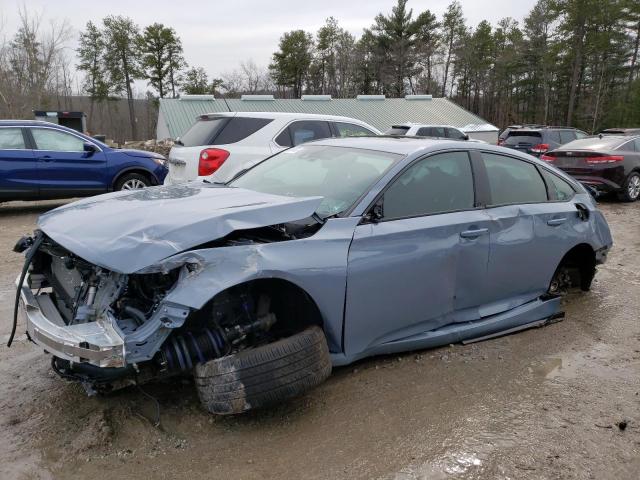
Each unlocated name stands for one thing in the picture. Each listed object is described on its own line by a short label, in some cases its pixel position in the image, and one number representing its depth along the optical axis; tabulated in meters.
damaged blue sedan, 2.63
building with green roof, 26.89
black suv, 15.90
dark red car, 11.25
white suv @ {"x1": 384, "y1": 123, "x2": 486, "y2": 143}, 15.83
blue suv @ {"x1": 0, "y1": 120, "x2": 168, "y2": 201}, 8.89
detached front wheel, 2.68
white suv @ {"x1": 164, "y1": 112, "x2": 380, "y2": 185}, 7.23
